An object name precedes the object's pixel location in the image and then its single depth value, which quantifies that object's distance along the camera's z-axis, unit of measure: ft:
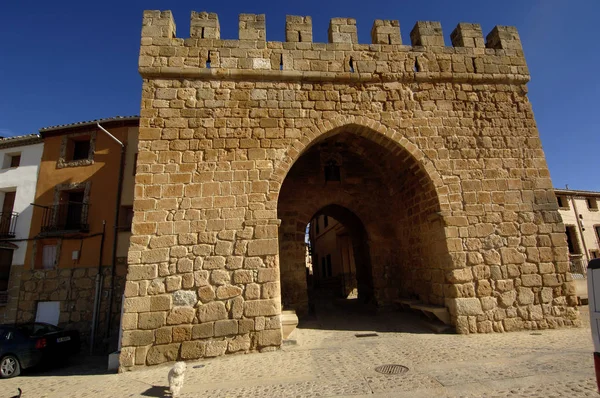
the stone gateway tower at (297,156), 15.52
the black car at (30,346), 19.12
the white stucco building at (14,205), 30.99
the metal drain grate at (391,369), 11.98
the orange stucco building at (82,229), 29.19
